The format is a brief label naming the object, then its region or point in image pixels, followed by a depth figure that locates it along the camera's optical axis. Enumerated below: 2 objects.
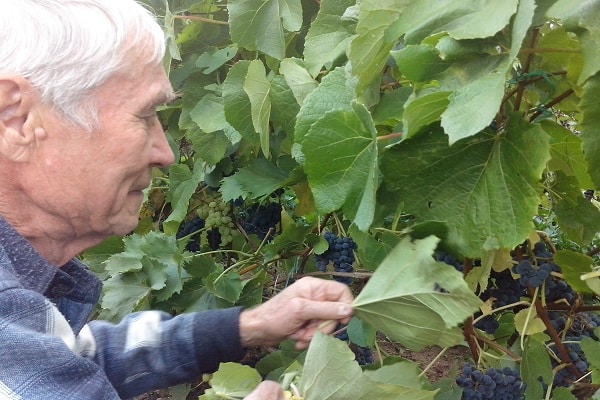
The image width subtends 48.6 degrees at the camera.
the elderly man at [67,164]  0.96
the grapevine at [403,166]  0.97
